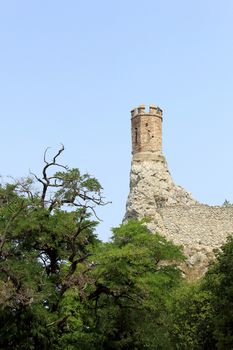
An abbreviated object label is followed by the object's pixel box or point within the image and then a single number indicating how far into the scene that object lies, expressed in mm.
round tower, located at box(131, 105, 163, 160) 52125
